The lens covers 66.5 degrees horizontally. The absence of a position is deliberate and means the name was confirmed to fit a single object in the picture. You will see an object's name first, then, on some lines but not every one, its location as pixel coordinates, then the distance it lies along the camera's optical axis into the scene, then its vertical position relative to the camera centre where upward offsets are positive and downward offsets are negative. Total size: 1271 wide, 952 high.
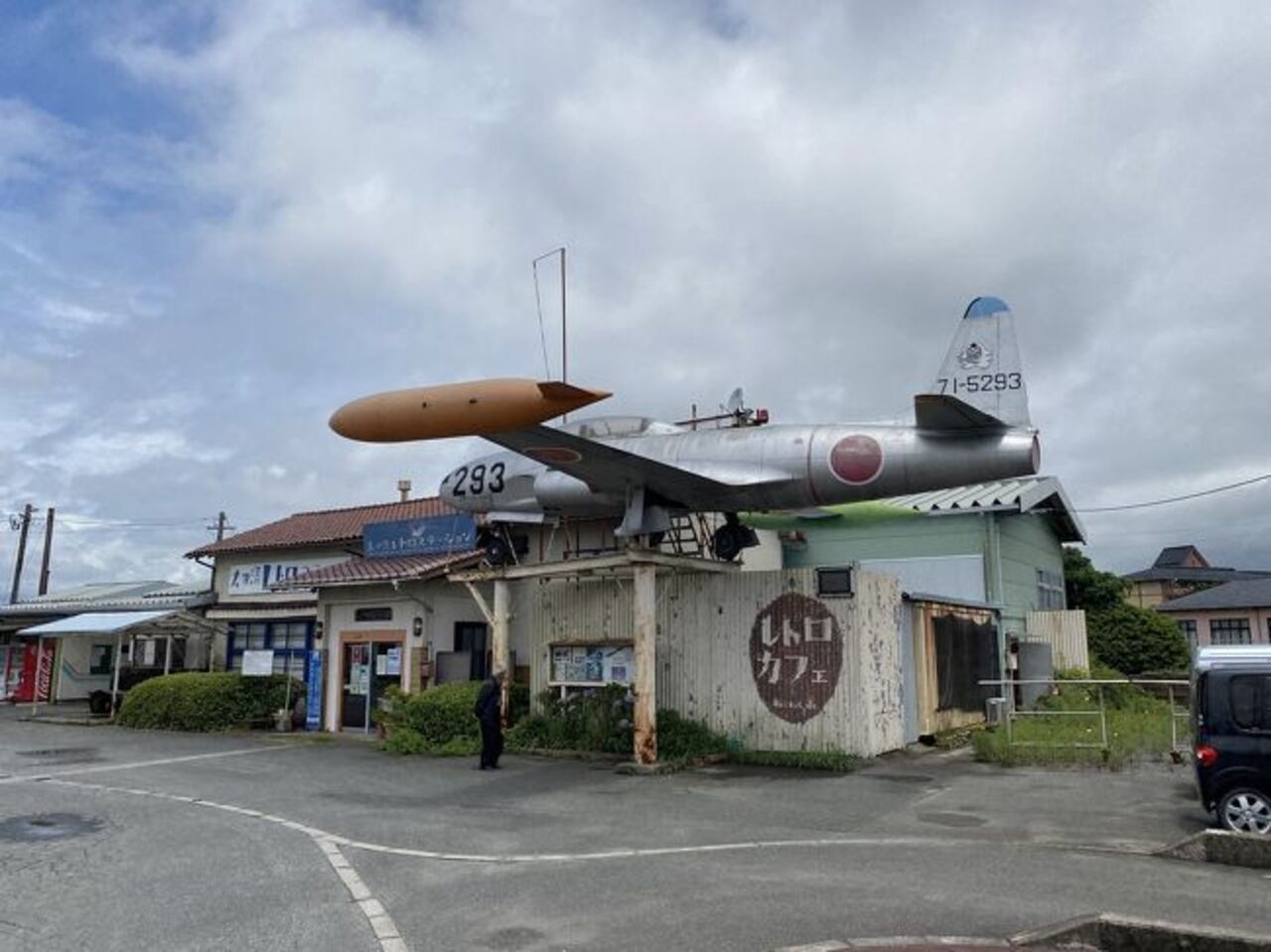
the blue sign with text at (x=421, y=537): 23.73 +3.00
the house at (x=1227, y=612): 46.50 +2.32
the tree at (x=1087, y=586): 32.41 +2.46
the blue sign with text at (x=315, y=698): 24.77 -1.05
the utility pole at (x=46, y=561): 52.59 +5.12
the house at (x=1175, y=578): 72.25 +6.42
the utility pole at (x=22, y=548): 52.72 +5.88
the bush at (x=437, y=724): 18.53 -1.26
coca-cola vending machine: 34.41 -0.65
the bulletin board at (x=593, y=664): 18.50 -0.11
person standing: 16.00 -1.10
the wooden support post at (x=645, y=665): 15.80 -0.11
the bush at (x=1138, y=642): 29.84 +0.55
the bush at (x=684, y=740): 16.48 -1.38
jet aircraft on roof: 10.49 +2.92
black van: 9.60 -0.77
